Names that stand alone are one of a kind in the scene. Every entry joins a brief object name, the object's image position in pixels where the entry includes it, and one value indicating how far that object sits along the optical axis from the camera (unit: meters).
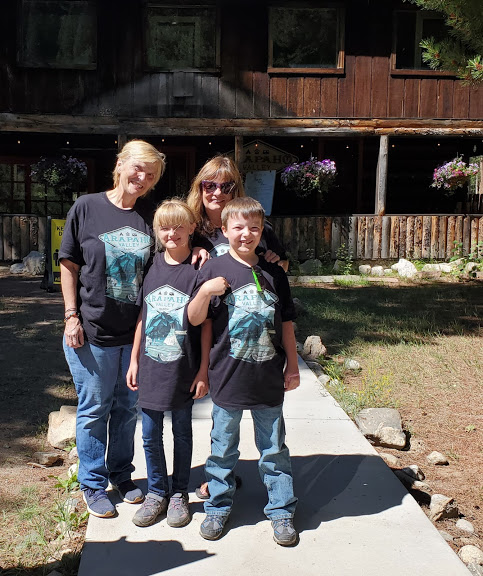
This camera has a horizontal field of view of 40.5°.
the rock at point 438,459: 3.88
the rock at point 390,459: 3.80
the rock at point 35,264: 12.08
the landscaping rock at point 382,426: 4.09
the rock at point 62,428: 4.14
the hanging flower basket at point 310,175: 12.95
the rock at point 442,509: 3.18
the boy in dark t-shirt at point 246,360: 2.72
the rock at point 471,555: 2.75
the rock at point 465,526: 3.07
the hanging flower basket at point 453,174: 12.57
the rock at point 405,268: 11.74
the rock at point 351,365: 5.69
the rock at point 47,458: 3.88
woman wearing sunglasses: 2.95
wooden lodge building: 12.31
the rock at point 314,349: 6.04
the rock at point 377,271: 12.09
